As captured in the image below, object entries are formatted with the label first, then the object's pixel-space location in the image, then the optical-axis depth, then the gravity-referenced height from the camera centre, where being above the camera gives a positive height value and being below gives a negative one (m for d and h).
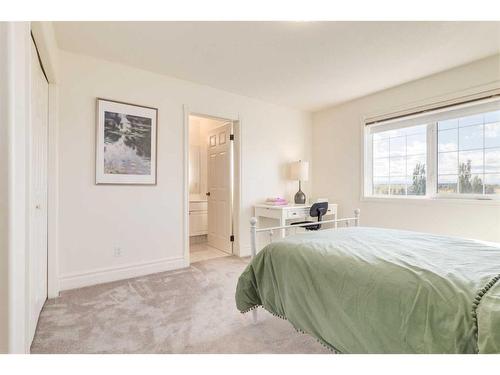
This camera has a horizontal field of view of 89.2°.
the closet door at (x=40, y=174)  1.76 +0.10
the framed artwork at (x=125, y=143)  2.61 +0.47
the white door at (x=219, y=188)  3.83 -0.01
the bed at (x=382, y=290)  0.85 -0.43
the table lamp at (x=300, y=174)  3.86 +0.20
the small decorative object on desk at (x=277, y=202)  3.64 -0.21
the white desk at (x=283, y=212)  3.36 -0.34
